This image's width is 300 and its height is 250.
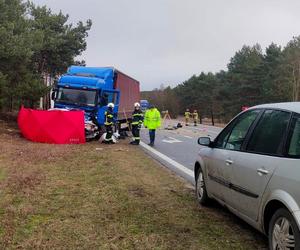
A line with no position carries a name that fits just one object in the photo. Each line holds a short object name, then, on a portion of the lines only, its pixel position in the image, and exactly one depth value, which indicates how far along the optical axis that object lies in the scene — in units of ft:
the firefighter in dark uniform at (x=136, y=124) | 39.39
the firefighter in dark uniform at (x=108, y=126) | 37.58
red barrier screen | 36.39
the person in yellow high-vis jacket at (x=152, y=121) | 39.71
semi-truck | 39.86
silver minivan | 8.93
